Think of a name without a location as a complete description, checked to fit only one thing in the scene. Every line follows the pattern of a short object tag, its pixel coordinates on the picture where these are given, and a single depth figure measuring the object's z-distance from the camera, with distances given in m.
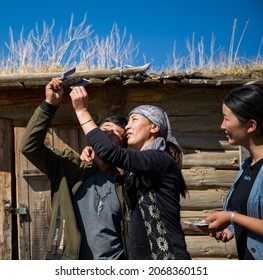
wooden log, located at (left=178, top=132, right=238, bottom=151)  6.64
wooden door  6.26
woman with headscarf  2.77
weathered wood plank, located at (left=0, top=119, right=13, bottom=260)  6.25
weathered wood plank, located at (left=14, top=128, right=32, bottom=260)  6.25
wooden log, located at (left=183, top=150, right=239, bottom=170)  6.61
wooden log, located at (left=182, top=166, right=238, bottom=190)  6.59
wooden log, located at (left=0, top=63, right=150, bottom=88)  5.83
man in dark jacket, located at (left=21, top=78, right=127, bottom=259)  3.01
